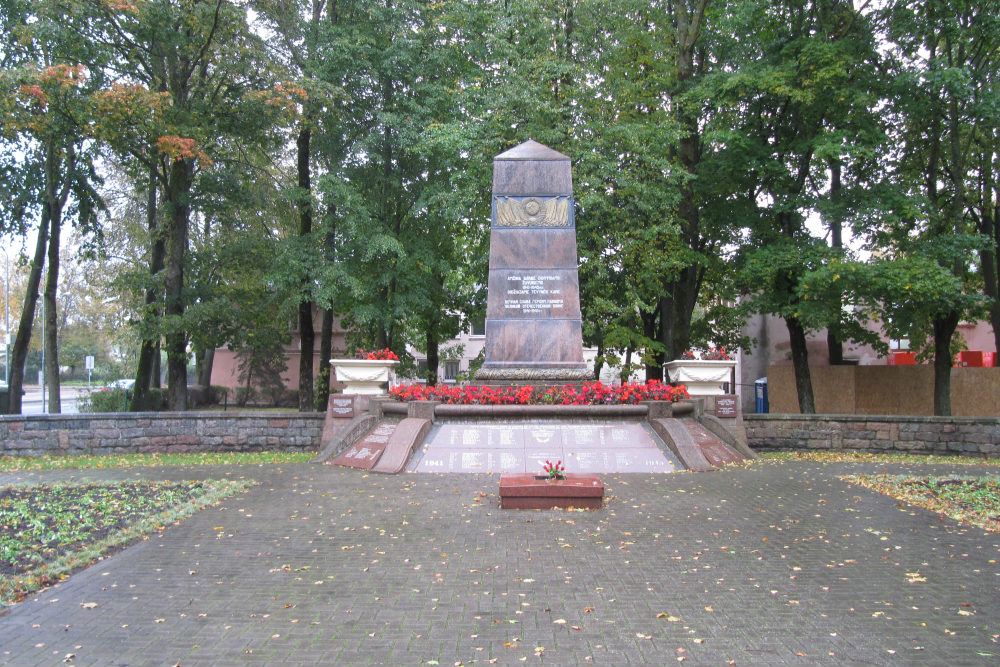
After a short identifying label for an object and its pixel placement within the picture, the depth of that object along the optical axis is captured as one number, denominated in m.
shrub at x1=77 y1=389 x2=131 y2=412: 23.30
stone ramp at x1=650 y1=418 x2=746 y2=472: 10.33
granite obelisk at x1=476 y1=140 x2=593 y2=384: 12.98
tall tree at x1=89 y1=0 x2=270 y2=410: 15.94
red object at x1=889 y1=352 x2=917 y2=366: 28.45
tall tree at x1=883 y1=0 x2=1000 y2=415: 15.95
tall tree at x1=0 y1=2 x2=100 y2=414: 15.05
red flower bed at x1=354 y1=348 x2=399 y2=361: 12.91
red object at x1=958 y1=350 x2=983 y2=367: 26.30
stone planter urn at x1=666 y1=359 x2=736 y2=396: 12.69
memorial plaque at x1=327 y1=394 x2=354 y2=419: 12.66
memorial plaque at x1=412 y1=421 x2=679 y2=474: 10.30
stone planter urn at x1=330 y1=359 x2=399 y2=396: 12.71
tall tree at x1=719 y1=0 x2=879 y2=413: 16.38
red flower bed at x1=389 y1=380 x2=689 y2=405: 11.46
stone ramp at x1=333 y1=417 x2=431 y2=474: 10.25
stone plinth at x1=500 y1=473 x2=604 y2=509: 7.59
